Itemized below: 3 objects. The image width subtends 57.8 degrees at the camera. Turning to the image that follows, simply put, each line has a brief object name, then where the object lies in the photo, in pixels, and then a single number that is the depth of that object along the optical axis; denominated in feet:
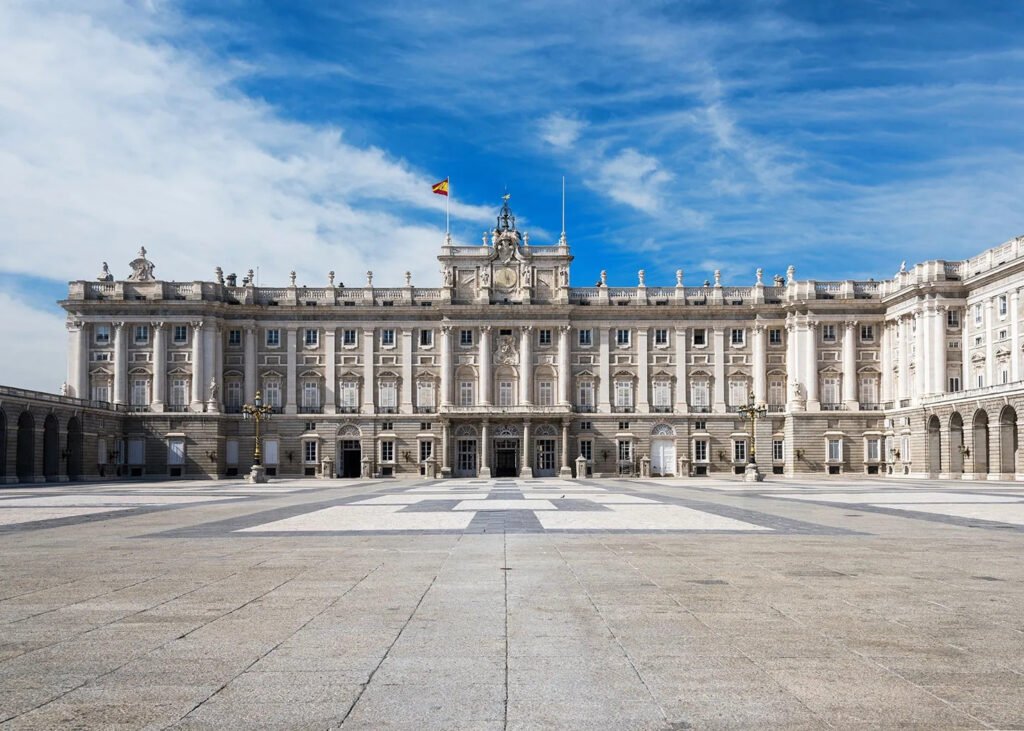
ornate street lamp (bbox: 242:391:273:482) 214.90
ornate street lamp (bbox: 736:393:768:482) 209.26
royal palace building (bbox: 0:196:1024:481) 259.80
